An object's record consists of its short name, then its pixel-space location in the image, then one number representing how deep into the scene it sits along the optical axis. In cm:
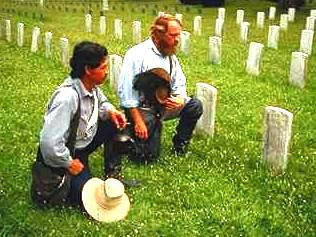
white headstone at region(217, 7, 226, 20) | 2552
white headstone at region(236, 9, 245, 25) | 2444
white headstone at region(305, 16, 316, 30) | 1991
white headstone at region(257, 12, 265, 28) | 2381
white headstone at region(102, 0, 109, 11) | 3303
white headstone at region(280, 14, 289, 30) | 2272
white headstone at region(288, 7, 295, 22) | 2562
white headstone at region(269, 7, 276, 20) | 2666
